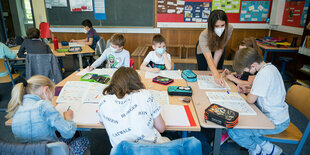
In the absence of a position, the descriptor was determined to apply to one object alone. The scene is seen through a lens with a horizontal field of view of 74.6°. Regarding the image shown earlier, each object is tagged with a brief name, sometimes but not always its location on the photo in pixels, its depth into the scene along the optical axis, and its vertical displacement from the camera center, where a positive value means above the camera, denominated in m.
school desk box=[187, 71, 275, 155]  1.25 -0.63
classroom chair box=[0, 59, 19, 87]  2.79 -0.75
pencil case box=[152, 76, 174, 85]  1.95 -0.57
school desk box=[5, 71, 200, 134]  1.25 -0.62
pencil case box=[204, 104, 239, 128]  1.22 -0.58
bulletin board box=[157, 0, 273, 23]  5.20 +0.22
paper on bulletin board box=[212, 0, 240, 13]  5.18 +0.33
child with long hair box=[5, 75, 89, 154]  1.12 -0.51
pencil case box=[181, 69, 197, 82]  2.04 -0.56
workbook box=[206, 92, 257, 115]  1.44 -0.62
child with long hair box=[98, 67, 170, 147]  1.10 -0.48
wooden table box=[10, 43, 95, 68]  3.37 -0.53
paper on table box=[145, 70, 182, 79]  2.18 -0.59
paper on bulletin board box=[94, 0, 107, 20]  5.27 +0.23
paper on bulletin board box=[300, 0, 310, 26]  4.03 +0.08
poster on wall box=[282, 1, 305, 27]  4.26 +0.12
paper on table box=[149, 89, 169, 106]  1.56 -0.61
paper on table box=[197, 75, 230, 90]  1.87 -0.60
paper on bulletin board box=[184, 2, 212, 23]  5.22 +0.19
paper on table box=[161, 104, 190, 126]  1.29 -0.63
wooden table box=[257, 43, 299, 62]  3.96 -0.58
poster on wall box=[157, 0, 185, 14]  5.23 +0.32
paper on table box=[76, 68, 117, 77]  2.24 -0.57
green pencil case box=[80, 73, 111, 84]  1.94 -0.55
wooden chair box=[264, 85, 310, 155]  1.51 -0.71
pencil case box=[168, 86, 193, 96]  1.67 -0.57
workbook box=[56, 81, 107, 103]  1.60 -0.59
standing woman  2.16 -0.22
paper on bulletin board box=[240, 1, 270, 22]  5.20 +0.18
